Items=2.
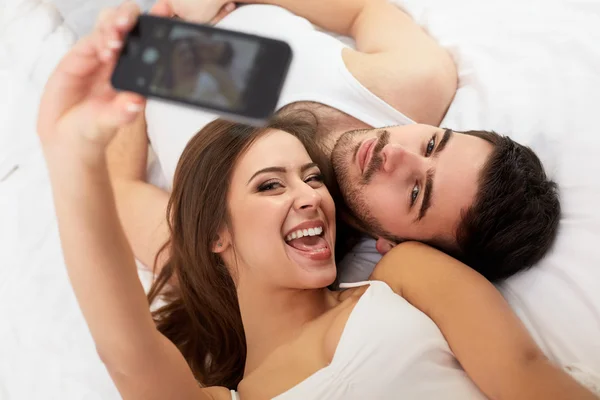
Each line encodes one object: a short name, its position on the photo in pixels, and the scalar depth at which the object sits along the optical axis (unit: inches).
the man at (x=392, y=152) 37.3
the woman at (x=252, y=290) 22.6
